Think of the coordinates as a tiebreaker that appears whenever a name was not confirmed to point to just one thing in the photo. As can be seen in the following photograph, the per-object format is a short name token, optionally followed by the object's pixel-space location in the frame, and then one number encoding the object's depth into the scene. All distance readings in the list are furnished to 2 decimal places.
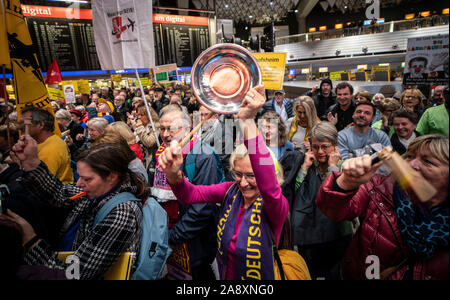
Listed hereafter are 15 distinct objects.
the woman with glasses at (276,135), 2.55
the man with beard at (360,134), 2.46
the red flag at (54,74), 5.65
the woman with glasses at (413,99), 3.15
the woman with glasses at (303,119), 3.22
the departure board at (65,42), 8.88
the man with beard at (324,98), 4.94
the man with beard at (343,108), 3.60
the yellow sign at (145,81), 8.28
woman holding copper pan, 1.07
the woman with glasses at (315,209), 1.78
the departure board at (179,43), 10.96
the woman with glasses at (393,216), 0.63
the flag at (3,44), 1.89
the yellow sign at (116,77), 9.27
